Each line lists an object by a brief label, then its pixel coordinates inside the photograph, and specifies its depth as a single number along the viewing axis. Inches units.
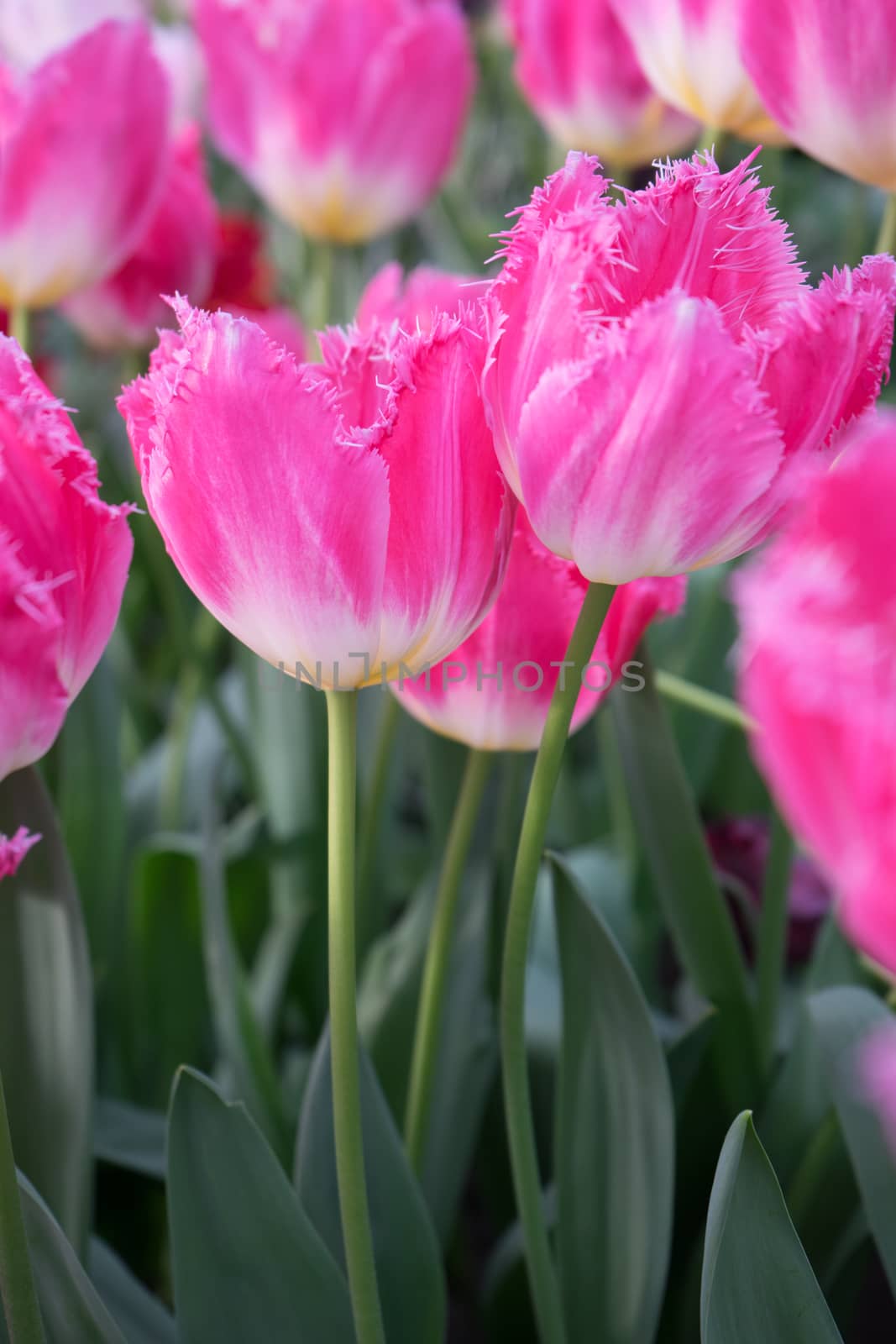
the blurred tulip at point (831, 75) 21.9
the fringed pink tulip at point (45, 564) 18.9
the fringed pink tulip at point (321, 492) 19.0
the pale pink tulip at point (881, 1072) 16.7
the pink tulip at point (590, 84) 34.3
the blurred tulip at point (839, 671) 16.4
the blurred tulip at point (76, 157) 26.2
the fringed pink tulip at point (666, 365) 18.6
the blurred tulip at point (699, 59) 23.8
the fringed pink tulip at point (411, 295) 25.5
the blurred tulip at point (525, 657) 21.7
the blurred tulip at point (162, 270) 39.2
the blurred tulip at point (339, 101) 34.1
